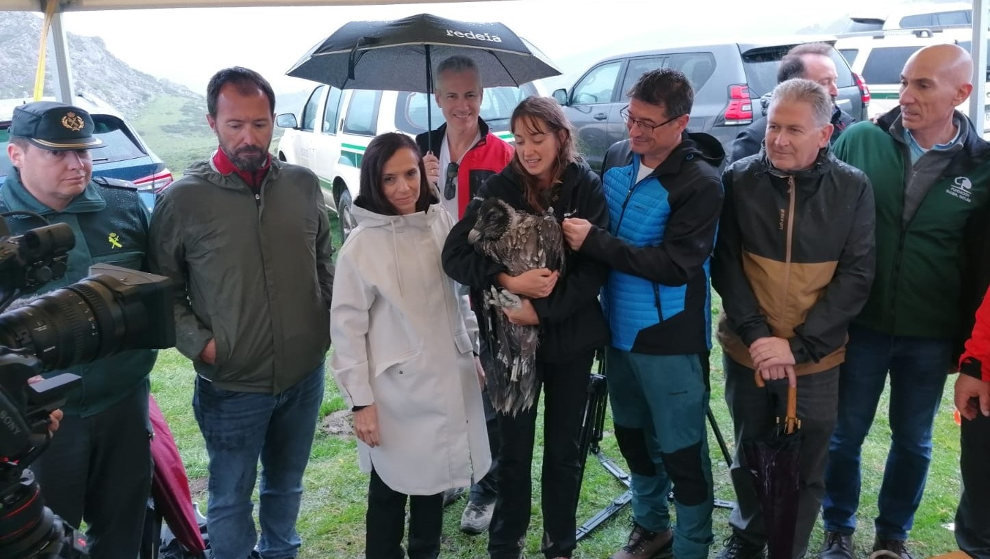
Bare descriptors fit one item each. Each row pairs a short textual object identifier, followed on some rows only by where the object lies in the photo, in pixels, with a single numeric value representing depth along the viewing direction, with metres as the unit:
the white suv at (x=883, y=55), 10.01
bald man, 2.41
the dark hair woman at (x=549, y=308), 2.29
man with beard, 2.24
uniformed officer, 2.02
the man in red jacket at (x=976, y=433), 2.23
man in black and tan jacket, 2.35
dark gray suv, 7.15
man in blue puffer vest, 2.31
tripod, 2.89
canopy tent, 2.71
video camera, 1.35
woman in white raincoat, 2.24
